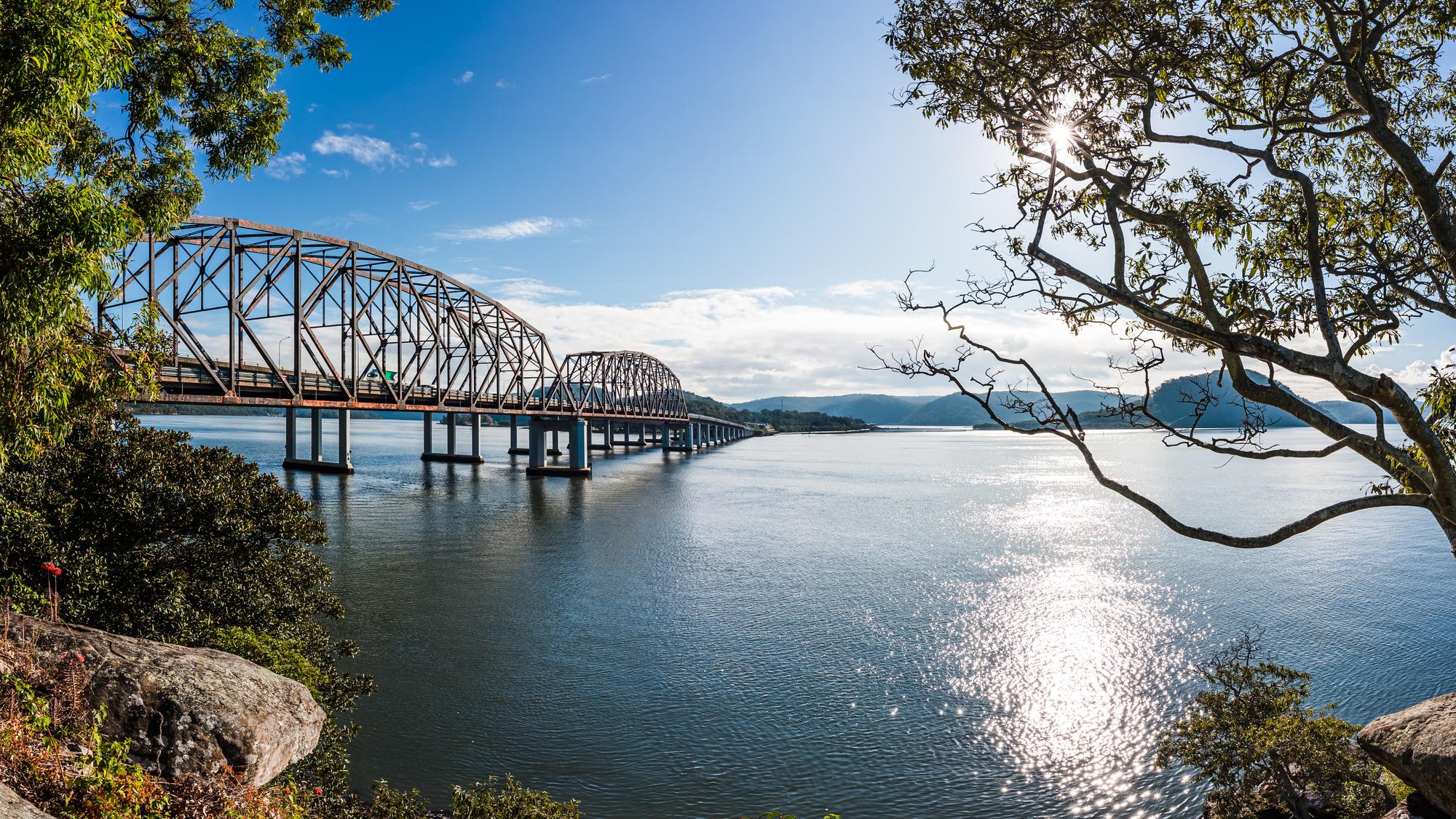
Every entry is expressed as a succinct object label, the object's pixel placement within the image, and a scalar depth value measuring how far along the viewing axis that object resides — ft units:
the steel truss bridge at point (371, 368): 145.69
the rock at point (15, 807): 16.87
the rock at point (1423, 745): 29.78
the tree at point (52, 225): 26.45
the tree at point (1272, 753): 36.42
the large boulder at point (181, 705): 26.76
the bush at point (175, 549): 38.47
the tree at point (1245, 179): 27.45
